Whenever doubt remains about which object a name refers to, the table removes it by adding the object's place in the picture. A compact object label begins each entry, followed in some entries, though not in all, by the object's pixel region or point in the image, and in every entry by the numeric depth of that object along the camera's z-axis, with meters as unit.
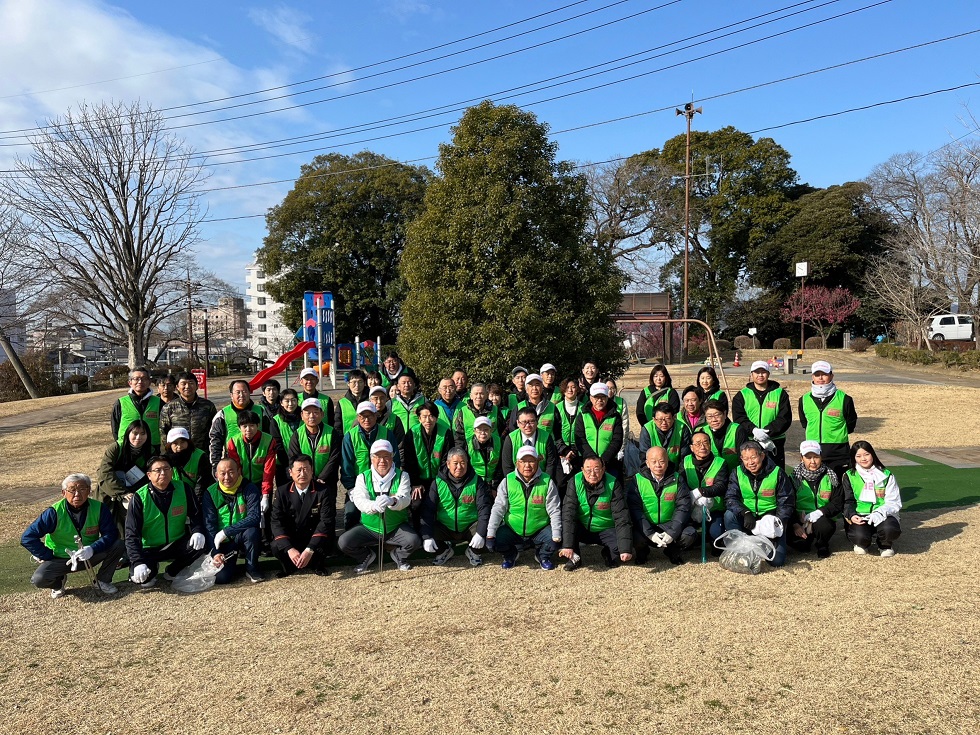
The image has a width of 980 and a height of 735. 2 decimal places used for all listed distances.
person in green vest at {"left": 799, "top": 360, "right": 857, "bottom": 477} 6.55
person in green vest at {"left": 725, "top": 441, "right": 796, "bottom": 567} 5.54
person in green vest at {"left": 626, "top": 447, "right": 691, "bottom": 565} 5.49
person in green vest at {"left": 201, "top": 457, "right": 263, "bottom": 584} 5.32
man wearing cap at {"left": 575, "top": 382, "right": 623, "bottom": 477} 6.31
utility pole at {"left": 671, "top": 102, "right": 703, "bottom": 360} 21.71
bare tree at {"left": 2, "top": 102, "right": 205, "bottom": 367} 21.23
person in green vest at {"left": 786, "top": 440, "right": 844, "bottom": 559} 5.61
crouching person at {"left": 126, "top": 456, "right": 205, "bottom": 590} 5.19
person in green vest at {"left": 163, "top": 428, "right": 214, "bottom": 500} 5.52
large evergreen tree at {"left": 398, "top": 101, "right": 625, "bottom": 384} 9.69
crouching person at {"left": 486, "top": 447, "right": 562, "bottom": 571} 5.48
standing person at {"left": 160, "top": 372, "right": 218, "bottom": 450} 6.38
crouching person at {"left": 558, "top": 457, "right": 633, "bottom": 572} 5.39
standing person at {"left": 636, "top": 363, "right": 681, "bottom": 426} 7.18
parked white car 30.45
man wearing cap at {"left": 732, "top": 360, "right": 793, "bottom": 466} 6.75
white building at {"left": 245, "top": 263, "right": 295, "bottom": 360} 71.31
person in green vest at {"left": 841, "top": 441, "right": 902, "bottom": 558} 5.60
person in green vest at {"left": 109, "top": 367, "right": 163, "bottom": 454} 6.38
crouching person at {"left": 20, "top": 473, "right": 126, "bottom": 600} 4.99
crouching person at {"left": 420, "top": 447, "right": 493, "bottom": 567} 5.71
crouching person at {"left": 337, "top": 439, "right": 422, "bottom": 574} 5.50
